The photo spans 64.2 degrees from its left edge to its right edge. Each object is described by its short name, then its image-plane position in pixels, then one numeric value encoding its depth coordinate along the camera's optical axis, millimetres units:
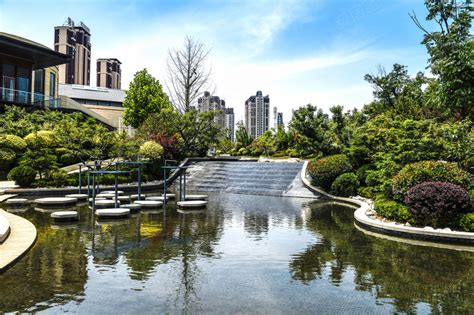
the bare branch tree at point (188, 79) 41375
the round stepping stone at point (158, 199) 17184
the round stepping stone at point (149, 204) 14935
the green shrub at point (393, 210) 11000
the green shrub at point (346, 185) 18625
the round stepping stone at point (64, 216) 11771
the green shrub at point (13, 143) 22828
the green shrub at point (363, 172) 18547
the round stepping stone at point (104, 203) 14195
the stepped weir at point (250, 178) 22172
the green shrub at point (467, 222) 9869
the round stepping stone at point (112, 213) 12350
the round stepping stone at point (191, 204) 15125
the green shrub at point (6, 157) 22375
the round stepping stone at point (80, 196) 16781
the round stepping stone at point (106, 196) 16797
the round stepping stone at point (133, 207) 13992
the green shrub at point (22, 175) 19464
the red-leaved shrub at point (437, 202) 10094
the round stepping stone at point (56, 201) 15056
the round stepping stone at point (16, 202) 15857
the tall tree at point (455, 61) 13904
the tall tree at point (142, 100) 41750
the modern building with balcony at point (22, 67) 29578
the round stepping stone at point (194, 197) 17759
